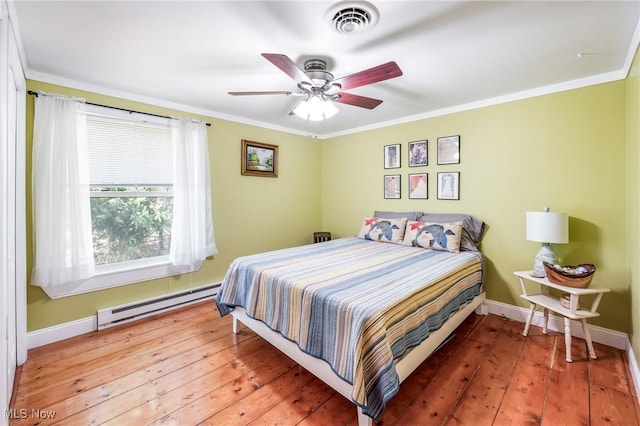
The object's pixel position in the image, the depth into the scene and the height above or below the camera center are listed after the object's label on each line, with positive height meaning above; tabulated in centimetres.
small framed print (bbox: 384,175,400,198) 379 +28
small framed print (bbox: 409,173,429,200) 351 +26
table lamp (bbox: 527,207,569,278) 233 -24
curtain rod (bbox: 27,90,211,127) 227 +100
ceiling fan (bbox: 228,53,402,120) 169 +89
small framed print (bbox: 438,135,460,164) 323 +66
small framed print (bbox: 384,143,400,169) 376 +69
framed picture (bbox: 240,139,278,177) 373 +69
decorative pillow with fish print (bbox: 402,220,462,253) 292 -34
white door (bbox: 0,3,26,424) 137 -3
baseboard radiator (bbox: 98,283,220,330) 268 -104
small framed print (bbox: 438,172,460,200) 325 +24
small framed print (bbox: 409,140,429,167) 350 +67
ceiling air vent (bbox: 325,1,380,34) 147 +107
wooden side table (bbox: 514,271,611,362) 210 -84
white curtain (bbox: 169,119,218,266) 307 +13
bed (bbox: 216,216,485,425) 146 -68
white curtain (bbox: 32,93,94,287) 229 +14
